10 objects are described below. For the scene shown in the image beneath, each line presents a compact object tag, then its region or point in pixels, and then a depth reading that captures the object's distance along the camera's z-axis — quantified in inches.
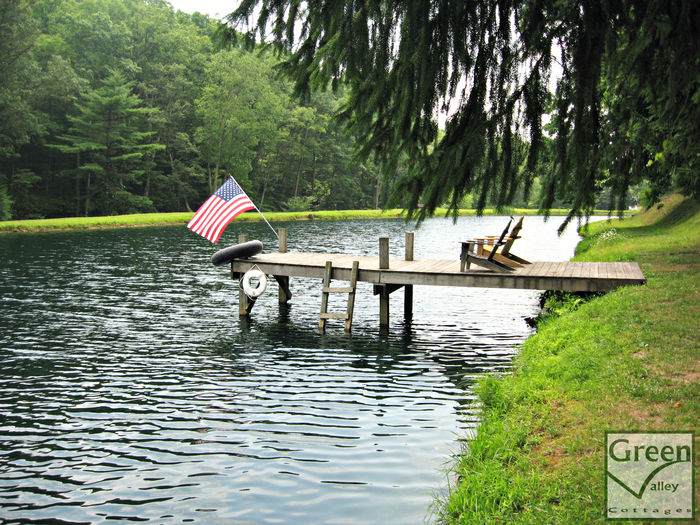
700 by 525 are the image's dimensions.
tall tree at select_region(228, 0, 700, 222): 188.1
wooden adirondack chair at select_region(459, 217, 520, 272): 572.7
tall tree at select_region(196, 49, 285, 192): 2837.1
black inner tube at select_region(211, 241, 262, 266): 676.7
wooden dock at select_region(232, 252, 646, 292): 548.4
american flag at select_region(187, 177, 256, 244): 642.8
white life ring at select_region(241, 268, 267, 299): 653.3
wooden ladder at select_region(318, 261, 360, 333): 608.4
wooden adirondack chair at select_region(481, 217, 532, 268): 568.1
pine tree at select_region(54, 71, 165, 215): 2372.0
